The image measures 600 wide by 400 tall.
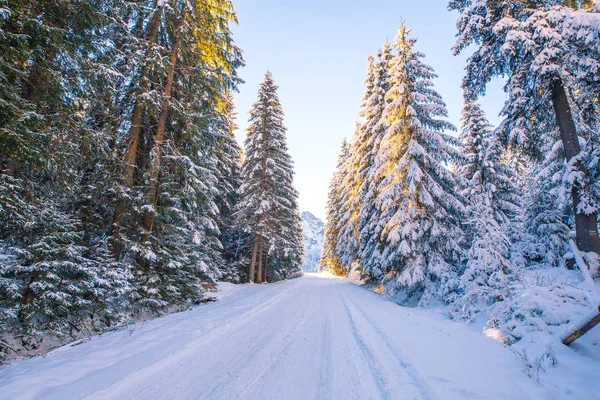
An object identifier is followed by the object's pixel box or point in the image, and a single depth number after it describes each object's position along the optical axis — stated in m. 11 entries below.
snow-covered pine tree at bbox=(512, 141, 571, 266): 10.57
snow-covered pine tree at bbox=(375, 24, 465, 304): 10.72
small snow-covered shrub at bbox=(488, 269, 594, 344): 4.47
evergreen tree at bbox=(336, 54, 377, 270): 18.36
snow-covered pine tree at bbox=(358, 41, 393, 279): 13.78
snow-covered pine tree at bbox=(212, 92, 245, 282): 18.72
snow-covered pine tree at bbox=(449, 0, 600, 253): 7.02
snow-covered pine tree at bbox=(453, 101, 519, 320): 7.02
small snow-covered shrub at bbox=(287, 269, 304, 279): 30.27
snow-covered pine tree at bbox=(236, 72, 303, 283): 18.89
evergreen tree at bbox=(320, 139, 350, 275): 29.67
